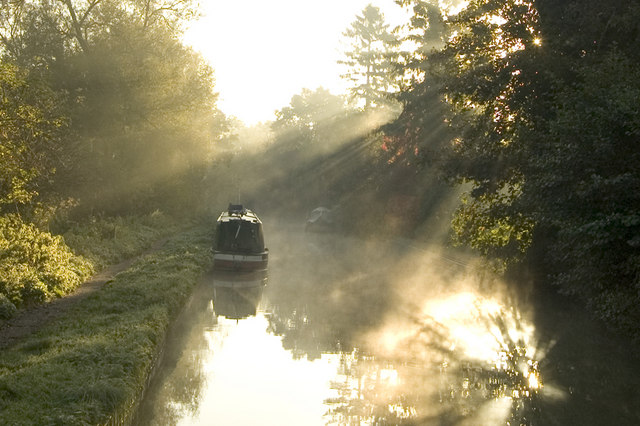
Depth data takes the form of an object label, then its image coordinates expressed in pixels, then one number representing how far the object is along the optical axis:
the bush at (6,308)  13.80
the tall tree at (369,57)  89.19
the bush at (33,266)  15.48
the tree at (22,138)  16.02
